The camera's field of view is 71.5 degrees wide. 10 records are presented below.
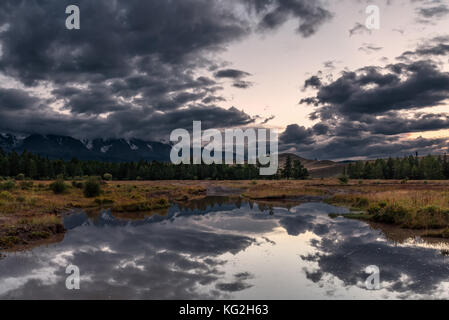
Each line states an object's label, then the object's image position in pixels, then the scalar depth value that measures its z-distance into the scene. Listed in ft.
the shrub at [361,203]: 136.10
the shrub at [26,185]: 178.09
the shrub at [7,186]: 164.13
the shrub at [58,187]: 169.89
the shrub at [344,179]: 285.64
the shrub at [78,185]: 193.36
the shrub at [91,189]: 172.35
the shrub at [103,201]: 157.05
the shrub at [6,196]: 130.18
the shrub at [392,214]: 94.79
